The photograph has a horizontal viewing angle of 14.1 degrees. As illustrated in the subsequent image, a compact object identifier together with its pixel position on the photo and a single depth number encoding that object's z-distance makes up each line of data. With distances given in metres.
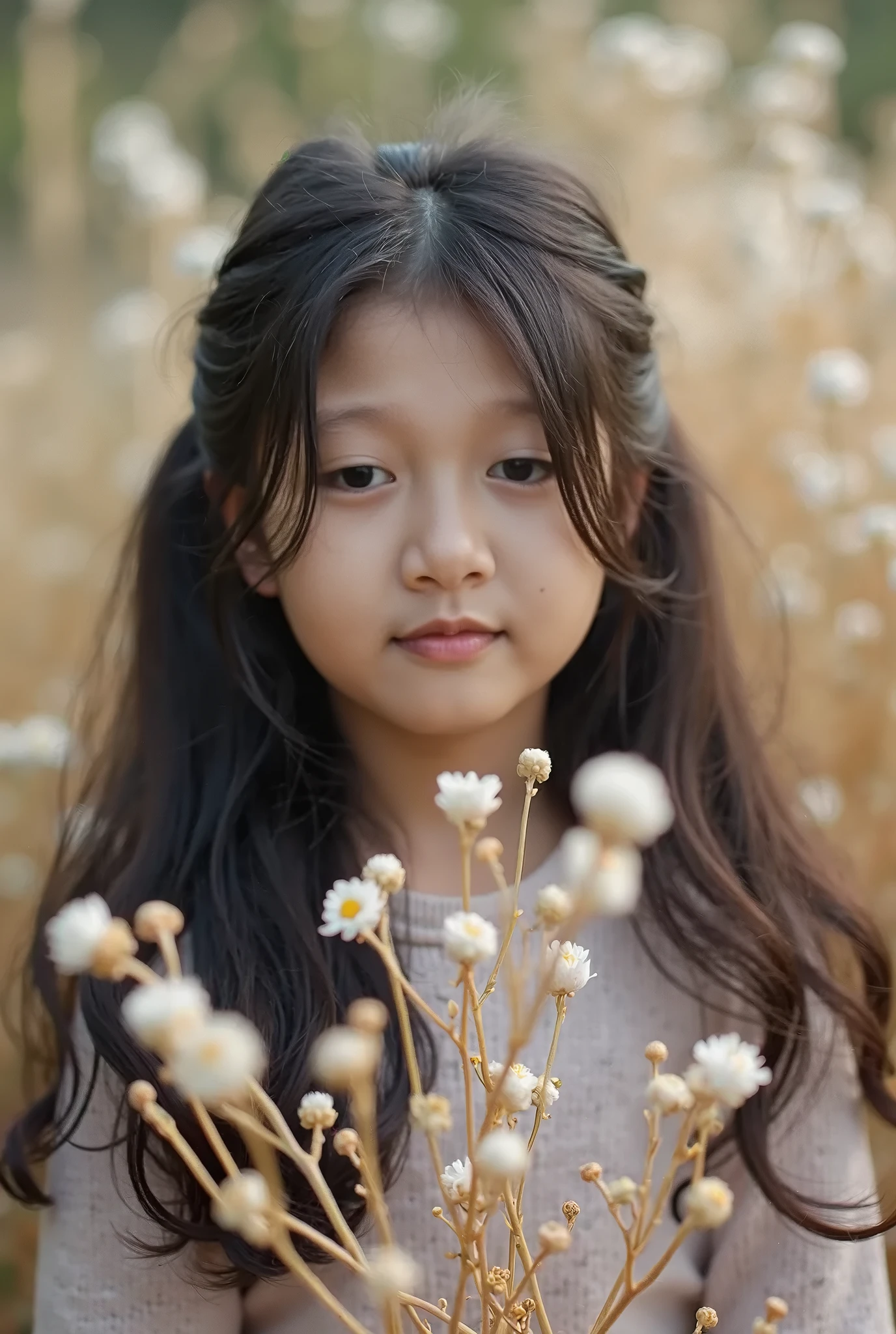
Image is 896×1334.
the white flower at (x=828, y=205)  1.52
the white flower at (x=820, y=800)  1.44
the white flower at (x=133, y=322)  1.80
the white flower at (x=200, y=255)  1.53
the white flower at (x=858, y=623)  1.50
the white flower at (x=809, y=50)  1.63
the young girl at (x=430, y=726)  1.23
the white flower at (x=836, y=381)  1.47
